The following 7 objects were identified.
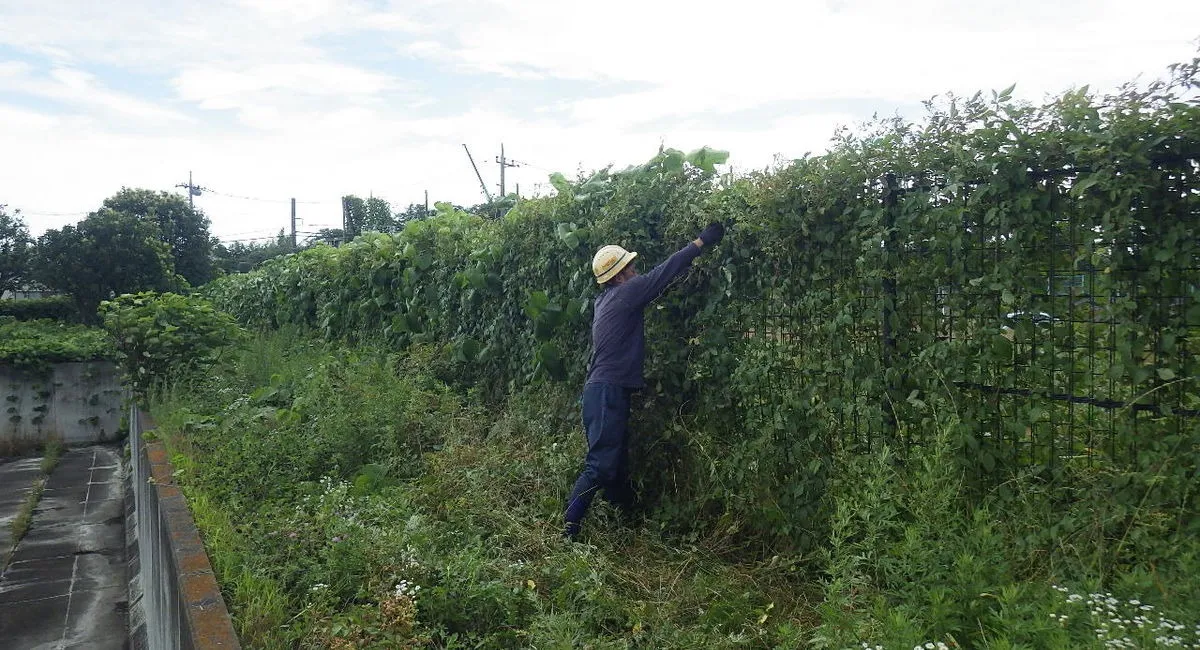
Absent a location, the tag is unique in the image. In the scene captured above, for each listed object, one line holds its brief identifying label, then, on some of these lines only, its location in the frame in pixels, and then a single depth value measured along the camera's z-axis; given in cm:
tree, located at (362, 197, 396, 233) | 3716
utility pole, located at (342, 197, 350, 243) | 4490
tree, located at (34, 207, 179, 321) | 2155
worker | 502
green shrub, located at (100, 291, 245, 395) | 1045
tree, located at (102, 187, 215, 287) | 2750
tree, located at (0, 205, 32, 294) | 2764
